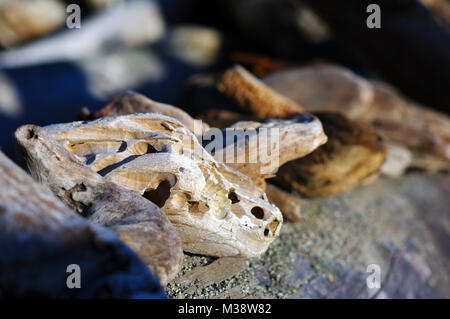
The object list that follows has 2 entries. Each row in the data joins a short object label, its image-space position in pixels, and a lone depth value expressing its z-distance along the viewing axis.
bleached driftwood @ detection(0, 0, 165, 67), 5.49
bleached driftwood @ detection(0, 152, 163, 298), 1.07
